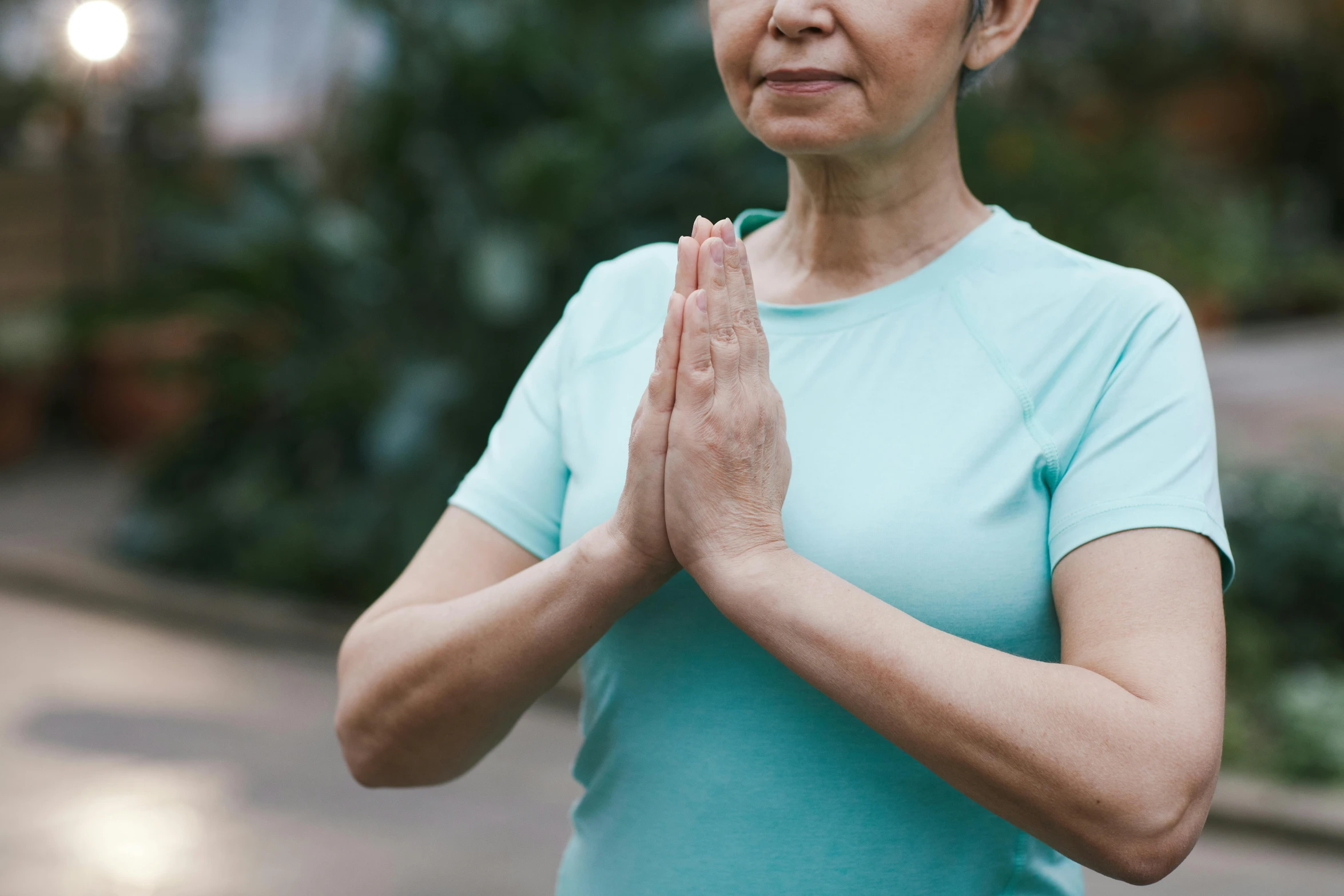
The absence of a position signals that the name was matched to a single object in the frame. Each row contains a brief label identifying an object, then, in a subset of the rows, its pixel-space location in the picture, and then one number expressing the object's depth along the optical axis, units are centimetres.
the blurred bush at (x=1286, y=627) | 442
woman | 109
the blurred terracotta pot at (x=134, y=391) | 892
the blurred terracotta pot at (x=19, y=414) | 850
